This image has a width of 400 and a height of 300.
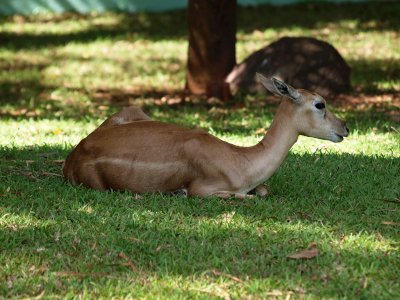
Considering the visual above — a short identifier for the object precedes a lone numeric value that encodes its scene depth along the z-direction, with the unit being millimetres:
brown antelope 14453
